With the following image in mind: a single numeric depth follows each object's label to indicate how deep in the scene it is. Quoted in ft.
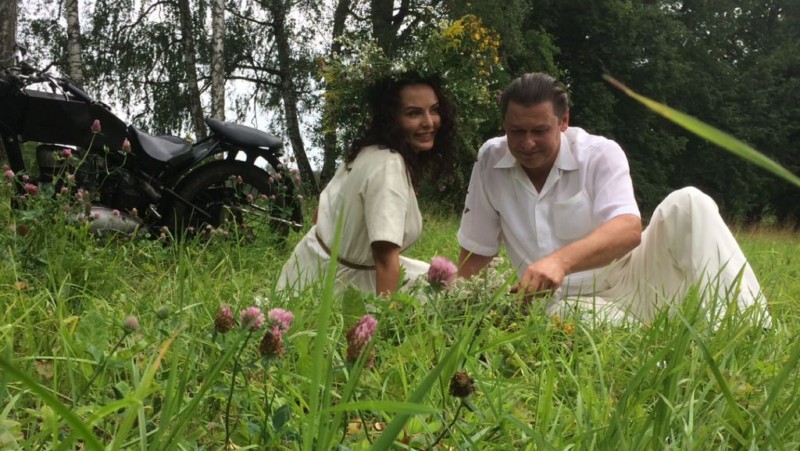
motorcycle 12.48
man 7.13
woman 7.80
